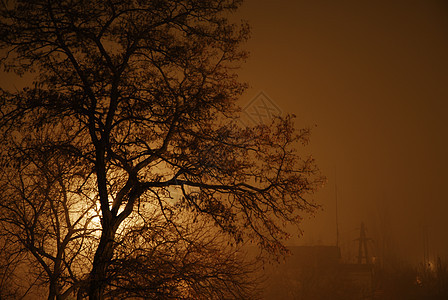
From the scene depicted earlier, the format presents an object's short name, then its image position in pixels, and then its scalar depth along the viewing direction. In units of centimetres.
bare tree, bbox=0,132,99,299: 2083
